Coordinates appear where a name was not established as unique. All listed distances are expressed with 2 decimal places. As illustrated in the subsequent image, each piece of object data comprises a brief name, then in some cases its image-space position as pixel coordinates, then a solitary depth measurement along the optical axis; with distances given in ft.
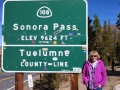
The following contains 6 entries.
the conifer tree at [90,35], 61.26
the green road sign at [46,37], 10.80
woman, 10.42
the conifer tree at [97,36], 71.28
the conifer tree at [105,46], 75.97
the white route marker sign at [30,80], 12.14
